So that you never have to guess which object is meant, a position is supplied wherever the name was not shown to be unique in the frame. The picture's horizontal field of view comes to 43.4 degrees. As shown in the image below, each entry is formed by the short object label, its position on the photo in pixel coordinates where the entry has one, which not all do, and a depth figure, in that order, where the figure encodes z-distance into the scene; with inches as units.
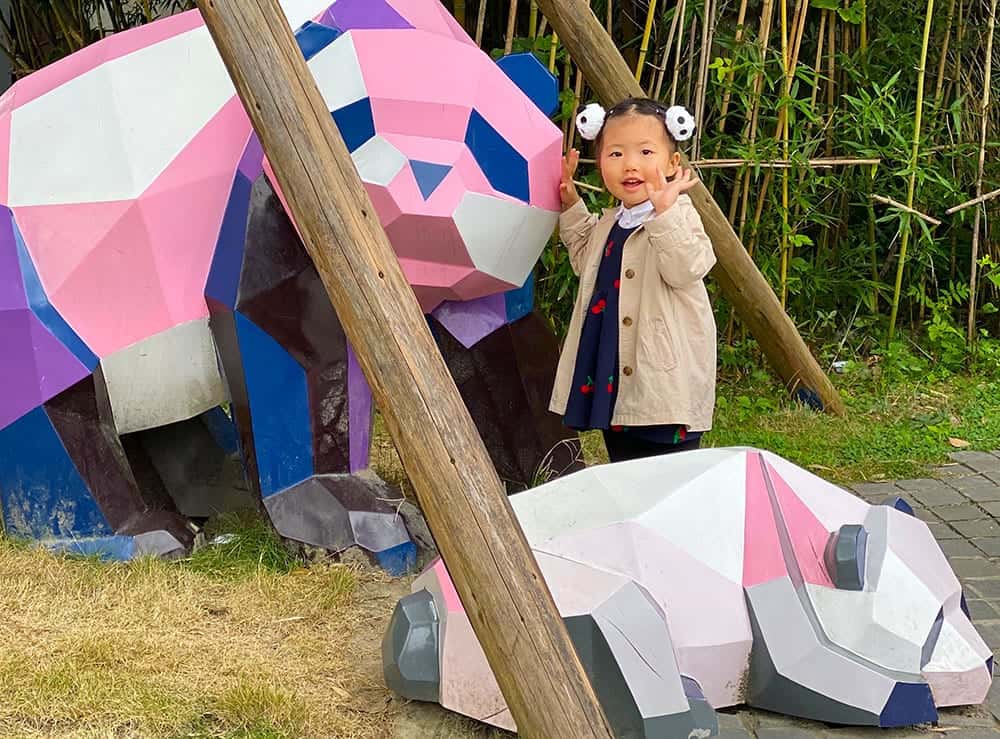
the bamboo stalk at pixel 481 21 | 172.2
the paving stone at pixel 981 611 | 114.9
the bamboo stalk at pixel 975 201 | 187.7
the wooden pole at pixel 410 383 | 74.0
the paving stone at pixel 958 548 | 132.1
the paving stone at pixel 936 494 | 149.8
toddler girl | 116.3
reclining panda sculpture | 89.5
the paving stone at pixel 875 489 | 152.8
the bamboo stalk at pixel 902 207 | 180.9
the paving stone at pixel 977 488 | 151.6
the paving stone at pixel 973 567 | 126.0
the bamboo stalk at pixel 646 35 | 168.9
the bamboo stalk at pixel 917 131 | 185.2
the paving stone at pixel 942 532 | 137.3
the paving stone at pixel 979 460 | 163.5
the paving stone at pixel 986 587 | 120.3
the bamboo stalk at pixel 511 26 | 171.2
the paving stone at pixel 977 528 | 138.5
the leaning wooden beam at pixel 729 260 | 145.4
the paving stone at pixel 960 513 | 143.9
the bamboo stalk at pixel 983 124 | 195.5
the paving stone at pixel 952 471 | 159.5
